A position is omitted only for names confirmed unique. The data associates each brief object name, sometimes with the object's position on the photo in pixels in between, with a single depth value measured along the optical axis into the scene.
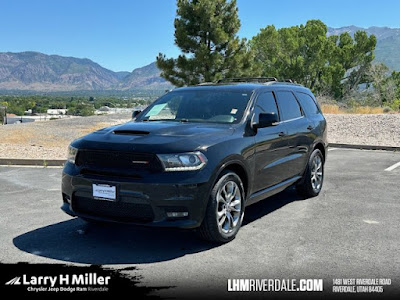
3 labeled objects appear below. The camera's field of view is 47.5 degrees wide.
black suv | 4.48
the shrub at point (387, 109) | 25.26
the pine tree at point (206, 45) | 25.77
